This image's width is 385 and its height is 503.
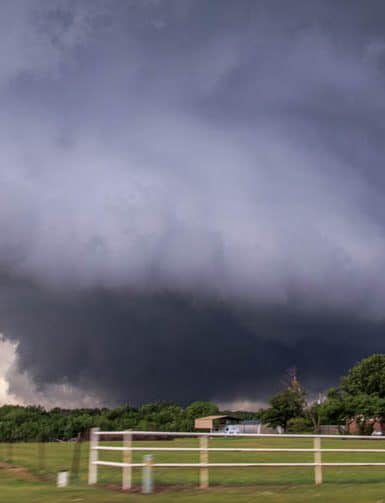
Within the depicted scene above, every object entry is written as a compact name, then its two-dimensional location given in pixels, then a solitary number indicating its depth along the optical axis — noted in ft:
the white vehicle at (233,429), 369.91
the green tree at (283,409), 348.79
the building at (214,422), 416.69
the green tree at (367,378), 377.30
